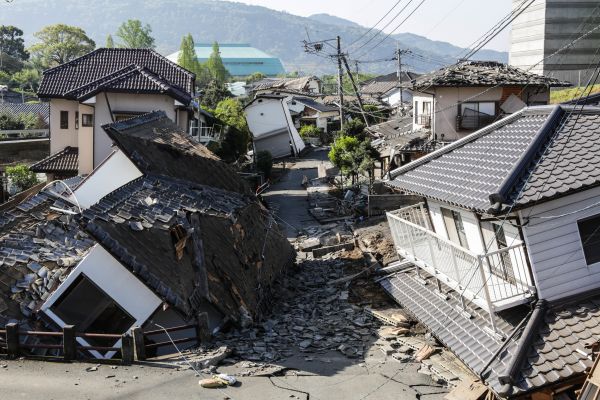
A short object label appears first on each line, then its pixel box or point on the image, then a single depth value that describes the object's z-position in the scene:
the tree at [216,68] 107.75
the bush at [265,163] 42.09
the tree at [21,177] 31.73
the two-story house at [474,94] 27.05
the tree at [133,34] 94.25
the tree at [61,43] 86.69
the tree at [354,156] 32.41
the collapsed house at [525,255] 9.94
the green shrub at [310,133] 62.44
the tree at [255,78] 106.76
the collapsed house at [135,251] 13.22
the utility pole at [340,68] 36.06
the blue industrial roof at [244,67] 191.38
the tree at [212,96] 60.34
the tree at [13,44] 99.91
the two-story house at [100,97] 28.91
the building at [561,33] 66.75
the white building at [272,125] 53.16
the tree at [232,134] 39.91
